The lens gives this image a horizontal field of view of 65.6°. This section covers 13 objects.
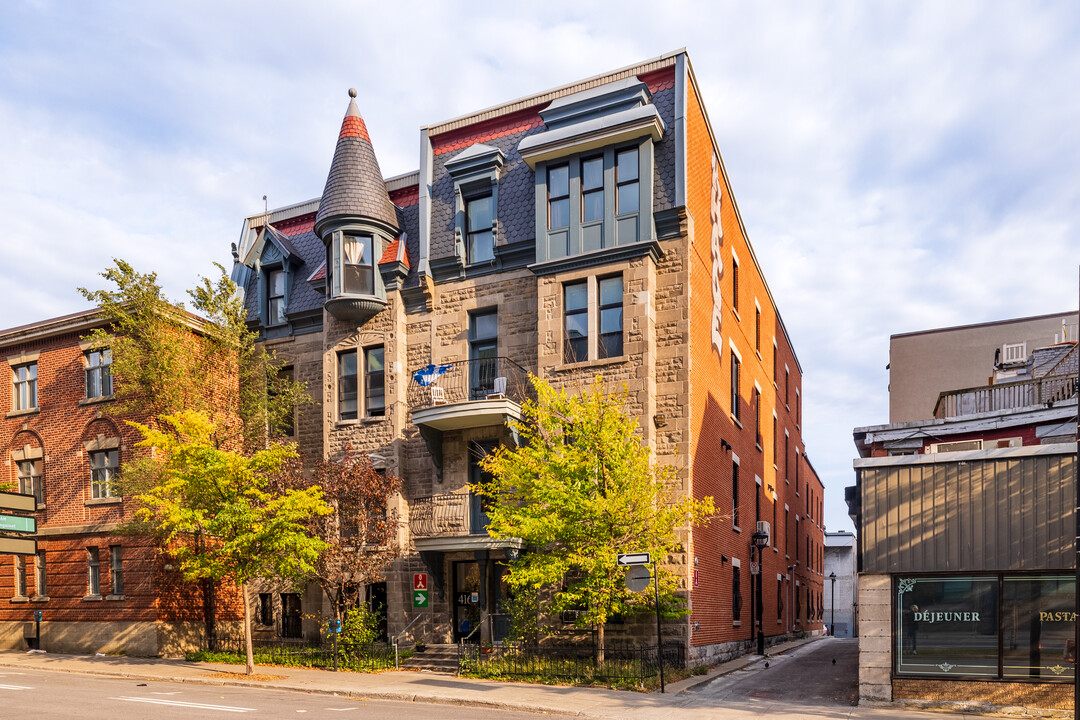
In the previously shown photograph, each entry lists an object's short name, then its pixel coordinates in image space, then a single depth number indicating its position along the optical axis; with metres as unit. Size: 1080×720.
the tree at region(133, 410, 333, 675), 20.50
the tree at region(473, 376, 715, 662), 18.39
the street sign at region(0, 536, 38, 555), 17.75
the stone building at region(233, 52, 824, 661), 22.78
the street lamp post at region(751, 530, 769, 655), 28.39
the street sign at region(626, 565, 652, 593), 16.94
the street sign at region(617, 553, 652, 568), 17.41
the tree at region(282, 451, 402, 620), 22.28
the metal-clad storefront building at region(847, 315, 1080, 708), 15.70
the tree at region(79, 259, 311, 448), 25.56
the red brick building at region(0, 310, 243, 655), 25.95
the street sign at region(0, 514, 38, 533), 18.36
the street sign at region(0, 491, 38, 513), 18.50
